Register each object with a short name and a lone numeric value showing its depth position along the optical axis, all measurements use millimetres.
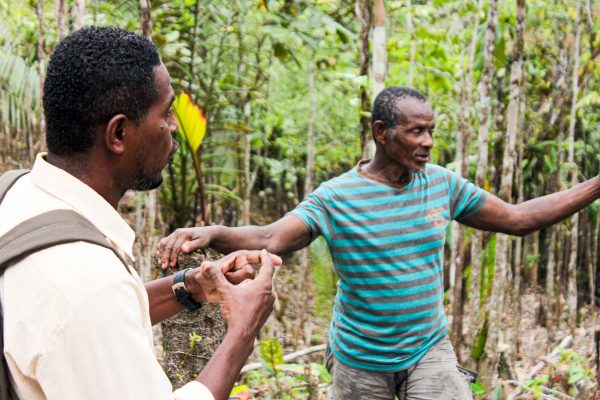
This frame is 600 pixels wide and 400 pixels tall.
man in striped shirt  3283
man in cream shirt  1247
